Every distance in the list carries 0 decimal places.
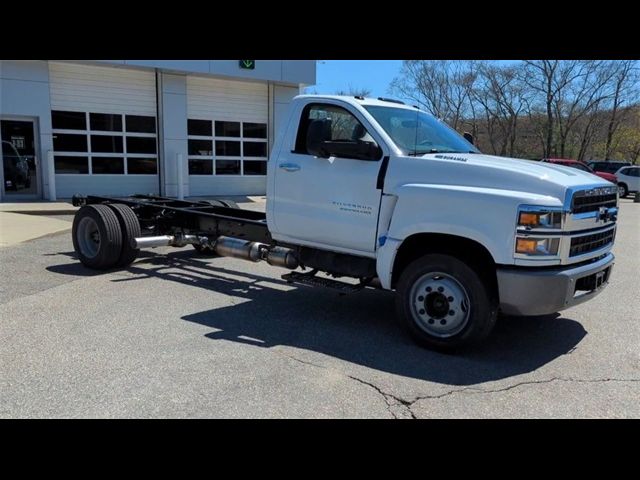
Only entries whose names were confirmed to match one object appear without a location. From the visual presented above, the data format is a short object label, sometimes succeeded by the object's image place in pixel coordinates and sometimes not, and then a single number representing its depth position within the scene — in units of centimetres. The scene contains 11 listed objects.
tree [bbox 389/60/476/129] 4338
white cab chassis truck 454
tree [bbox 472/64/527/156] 4962
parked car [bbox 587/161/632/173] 3159
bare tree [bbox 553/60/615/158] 4628
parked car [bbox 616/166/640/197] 3012
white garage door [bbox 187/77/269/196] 1988
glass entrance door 1642
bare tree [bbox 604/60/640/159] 4509
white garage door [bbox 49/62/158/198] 1734
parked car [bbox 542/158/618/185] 2875
